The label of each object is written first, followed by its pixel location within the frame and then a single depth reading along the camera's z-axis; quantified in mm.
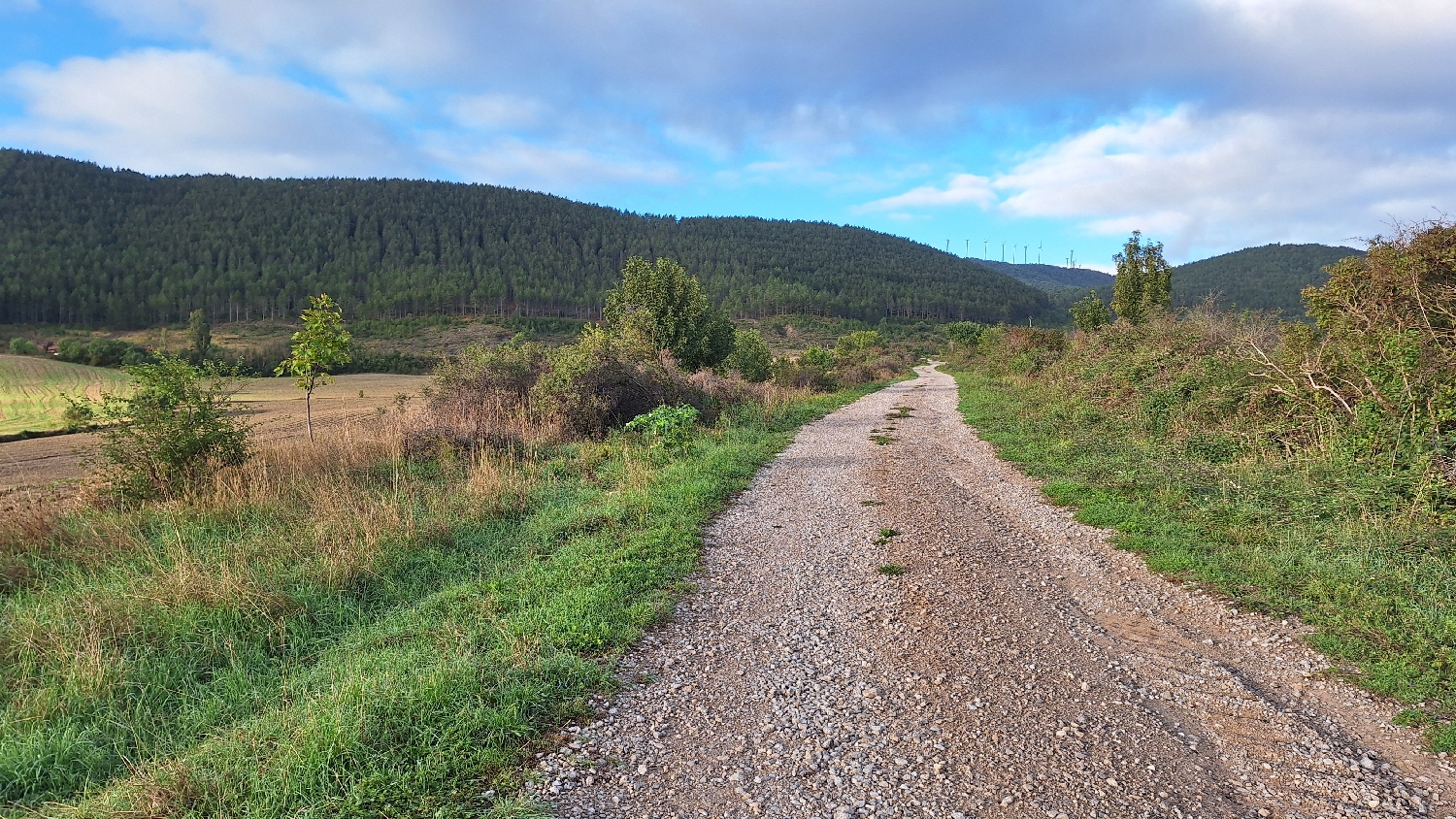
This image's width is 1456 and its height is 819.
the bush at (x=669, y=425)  12266
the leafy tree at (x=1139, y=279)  29734
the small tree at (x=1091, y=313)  37844
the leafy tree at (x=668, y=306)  22544
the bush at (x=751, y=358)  26594
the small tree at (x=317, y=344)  12406
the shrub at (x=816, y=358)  34019
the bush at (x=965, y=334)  66125
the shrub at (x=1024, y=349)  29906
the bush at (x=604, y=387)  14492
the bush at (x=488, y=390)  12969
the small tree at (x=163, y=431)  8844
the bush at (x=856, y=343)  52325
